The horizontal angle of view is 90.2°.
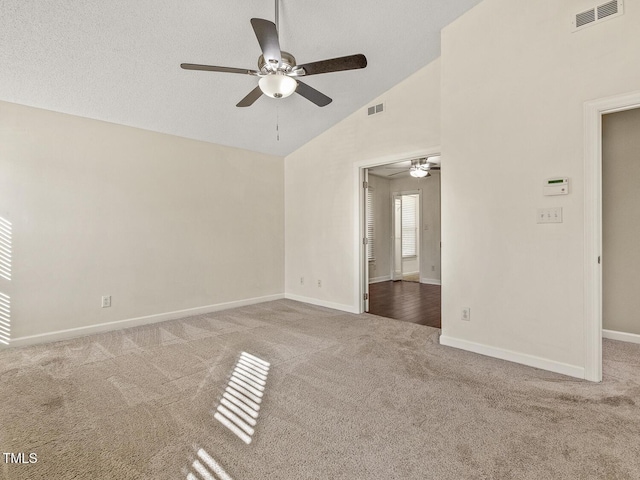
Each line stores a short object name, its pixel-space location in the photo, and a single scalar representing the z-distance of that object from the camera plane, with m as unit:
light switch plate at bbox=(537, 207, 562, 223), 2.72
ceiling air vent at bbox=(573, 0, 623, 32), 2.46
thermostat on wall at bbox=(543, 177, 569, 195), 2.67
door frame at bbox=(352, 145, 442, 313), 4.70
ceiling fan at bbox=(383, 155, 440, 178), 6.00
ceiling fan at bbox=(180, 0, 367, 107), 2.30
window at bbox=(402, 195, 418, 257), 9.11
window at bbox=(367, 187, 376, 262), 7.54
